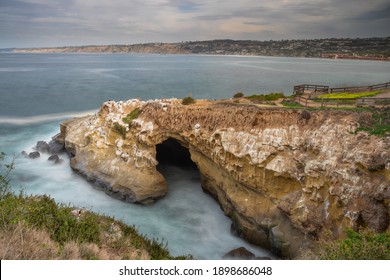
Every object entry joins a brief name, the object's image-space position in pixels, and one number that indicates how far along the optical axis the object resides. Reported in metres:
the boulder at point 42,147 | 31.55
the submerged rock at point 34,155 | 30.16
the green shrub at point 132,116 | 25.14
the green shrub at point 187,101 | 26.32
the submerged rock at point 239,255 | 17.11
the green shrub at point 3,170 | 27.43
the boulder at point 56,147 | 31.20
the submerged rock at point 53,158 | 29.35
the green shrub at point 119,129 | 24.90
